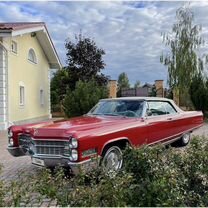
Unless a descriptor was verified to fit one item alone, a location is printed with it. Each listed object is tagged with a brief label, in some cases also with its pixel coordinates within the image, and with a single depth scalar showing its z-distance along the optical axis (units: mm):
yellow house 9986
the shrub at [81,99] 10311
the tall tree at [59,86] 18222
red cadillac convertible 3631
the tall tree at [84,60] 17618
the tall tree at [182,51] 15837
